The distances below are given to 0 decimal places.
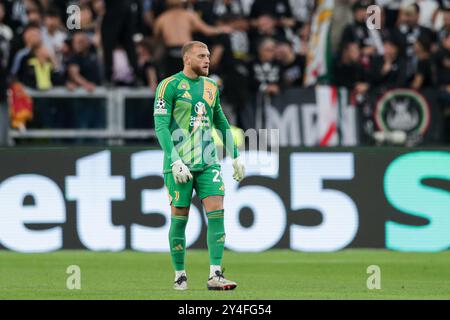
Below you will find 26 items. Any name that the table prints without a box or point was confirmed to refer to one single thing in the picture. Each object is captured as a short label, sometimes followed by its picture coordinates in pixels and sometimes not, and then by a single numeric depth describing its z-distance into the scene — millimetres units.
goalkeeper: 11266
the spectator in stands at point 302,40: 19438
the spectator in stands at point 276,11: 19781
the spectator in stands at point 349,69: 18438
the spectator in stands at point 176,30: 18250
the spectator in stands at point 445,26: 19469
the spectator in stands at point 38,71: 17844
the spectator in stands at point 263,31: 19058
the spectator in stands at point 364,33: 19031
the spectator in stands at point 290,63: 18875
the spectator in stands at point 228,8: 19750
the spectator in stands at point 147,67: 18391
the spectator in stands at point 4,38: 18209
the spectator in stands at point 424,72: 18844
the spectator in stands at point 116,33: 18516
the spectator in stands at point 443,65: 18812
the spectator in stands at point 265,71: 18156
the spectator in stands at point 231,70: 17938
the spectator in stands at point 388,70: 18719
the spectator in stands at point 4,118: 17609
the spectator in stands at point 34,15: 18906
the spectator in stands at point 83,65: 18109
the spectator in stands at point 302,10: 20459
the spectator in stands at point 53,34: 18984
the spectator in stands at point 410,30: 19297
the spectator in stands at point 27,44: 18078
